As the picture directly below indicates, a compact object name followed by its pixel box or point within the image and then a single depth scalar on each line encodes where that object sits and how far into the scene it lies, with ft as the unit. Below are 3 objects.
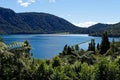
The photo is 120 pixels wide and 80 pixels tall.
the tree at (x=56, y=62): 63.74
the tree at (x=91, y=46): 148.05
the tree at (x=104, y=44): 143.15
